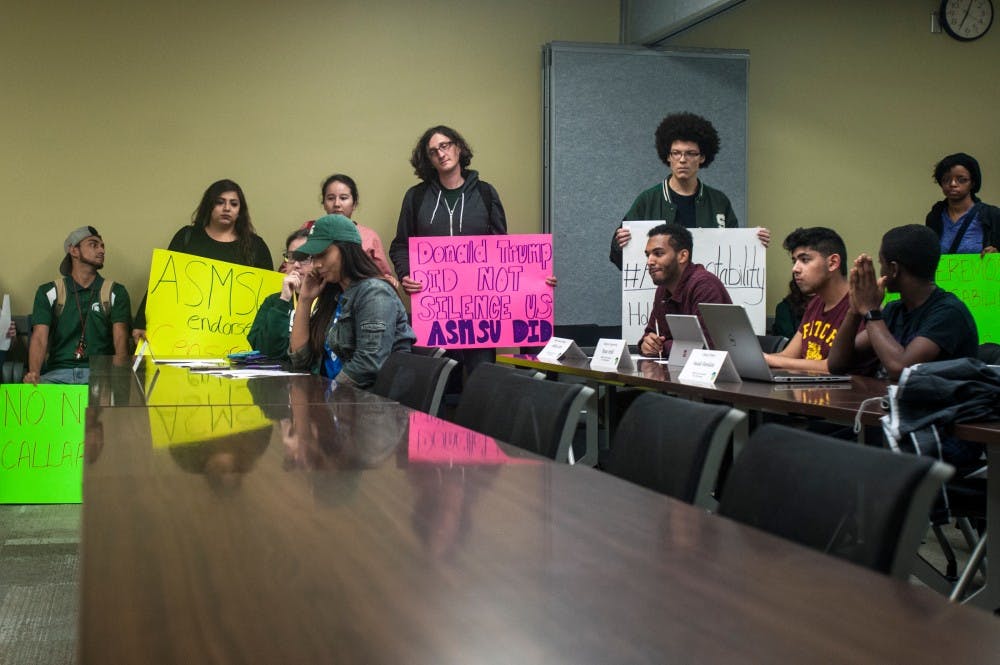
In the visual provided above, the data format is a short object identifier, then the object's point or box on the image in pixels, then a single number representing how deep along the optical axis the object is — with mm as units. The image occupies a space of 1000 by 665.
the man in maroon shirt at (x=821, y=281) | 4152
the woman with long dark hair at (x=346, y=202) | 6086
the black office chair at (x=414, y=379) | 3055
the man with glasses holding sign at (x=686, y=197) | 6066
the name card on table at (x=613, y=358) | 4077
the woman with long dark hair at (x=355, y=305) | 3924
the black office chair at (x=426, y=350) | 4645
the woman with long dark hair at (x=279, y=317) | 4938
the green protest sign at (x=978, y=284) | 5473
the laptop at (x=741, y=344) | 3520
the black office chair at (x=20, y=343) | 6371
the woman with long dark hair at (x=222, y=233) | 5926
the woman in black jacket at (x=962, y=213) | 6137
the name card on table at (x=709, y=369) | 3459
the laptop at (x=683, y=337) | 3934
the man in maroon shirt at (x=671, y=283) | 4691
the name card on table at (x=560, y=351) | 4691
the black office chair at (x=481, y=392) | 2578
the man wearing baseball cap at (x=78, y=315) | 6023
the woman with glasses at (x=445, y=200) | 5965
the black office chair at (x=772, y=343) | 4920
